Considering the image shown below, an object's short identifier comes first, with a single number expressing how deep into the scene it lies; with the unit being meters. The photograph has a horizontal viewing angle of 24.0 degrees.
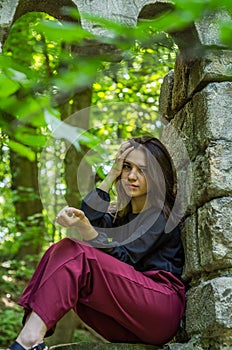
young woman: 2.13
